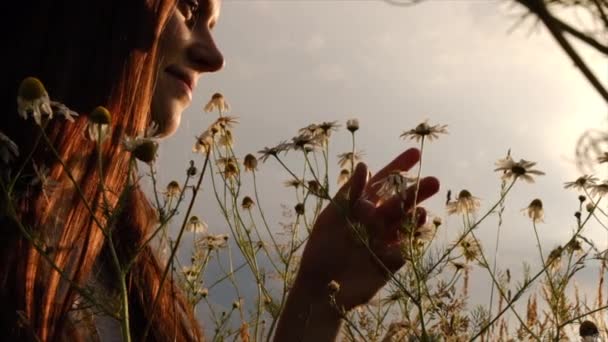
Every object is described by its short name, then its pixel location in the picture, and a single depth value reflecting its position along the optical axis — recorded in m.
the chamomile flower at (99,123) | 1.06
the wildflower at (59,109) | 1.18
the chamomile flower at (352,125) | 2.11
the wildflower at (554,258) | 1.75
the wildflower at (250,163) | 2.54
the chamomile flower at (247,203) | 2.60
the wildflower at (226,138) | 2.33
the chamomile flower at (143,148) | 1.09
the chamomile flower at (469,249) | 1.87
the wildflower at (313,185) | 2.19
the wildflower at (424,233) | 1.60
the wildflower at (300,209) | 2.25
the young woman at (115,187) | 1.39
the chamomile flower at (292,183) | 2.53
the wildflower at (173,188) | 2.26
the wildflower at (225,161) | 2.17
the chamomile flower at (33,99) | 1.13
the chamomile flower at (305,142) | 2.04
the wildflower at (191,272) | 2.13
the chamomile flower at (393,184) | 1.60
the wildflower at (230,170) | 2.20
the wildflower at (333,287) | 1.59
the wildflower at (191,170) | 1.10
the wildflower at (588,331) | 1.51
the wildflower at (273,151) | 1.94
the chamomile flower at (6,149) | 1.01
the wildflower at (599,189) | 1.94
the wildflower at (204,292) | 2.28
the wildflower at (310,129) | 2.08
